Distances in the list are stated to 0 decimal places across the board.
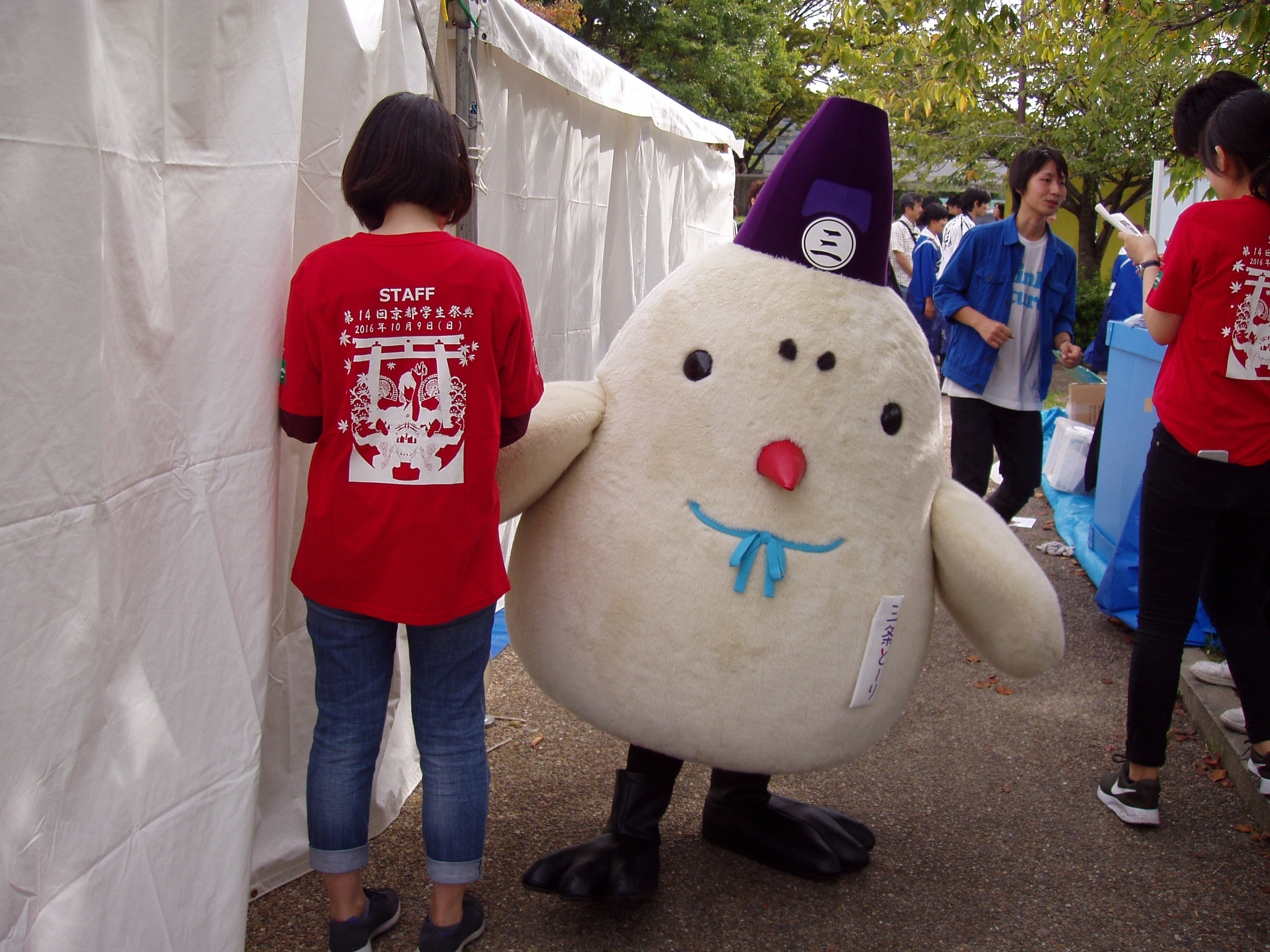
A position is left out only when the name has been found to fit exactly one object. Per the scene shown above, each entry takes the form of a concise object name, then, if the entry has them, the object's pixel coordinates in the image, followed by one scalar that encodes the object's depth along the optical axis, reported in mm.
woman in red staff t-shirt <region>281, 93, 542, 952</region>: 1935
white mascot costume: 2150
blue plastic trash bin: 4621
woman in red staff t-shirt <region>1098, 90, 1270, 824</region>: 2623
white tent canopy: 1568
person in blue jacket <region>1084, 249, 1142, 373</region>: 6691
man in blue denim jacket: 3967
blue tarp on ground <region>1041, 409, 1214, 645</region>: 4133
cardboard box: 6852
